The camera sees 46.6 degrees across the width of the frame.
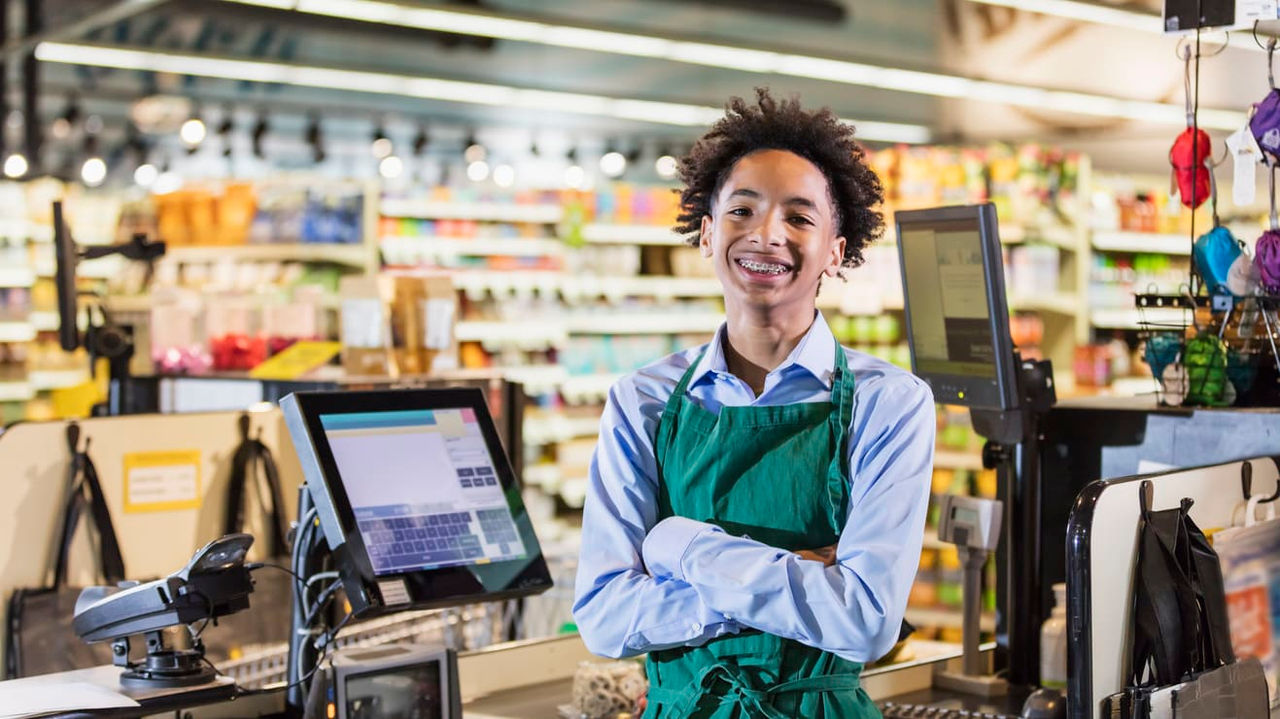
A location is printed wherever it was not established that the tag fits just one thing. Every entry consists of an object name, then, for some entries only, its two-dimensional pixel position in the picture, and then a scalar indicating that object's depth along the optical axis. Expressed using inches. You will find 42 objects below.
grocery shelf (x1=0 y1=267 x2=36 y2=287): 378.6
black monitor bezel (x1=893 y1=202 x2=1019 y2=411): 107.6
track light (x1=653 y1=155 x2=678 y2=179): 664.1
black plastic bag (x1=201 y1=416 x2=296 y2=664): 140.0
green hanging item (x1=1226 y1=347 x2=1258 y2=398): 113.7
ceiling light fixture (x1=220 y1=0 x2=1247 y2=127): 270.7
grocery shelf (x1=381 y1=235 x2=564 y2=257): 341.4
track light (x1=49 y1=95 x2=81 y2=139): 516.7
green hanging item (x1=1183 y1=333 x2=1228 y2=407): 113.7
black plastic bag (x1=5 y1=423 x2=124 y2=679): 125.6
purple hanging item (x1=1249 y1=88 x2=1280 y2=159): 109.0
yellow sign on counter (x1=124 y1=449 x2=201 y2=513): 135.9
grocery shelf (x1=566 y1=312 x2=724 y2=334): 361.7
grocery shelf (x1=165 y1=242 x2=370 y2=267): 314.3
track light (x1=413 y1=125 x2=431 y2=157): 627.2
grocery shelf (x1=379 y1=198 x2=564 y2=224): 350.9
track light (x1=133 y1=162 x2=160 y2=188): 646.7
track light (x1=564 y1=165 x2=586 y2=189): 649.6
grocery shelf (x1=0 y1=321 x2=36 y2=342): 370.6
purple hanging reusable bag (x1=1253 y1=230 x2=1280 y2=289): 109.9
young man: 72.0
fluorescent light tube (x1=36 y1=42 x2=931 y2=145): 392.8
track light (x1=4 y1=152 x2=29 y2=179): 412.2
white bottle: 111.7
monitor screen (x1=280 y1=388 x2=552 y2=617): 90.6
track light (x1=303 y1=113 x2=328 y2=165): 581.0
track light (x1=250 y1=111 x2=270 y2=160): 556.7
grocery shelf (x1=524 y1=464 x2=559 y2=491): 352.8
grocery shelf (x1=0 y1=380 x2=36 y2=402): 374.0
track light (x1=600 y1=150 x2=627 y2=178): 635.5
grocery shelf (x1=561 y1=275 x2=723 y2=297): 361.7
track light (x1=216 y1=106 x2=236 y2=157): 549.6
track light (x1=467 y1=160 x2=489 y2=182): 614.2
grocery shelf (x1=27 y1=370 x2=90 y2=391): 393.1
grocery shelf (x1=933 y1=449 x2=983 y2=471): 269.6
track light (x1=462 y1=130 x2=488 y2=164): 631.1
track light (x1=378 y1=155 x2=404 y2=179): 621.6
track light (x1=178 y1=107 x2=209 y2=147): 488.4
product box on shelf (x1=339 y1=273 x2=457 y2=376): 173.3
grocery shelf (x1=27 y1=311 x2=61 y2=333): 395.9
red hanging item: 120.0
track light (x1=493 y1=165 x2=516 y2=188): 632.4
